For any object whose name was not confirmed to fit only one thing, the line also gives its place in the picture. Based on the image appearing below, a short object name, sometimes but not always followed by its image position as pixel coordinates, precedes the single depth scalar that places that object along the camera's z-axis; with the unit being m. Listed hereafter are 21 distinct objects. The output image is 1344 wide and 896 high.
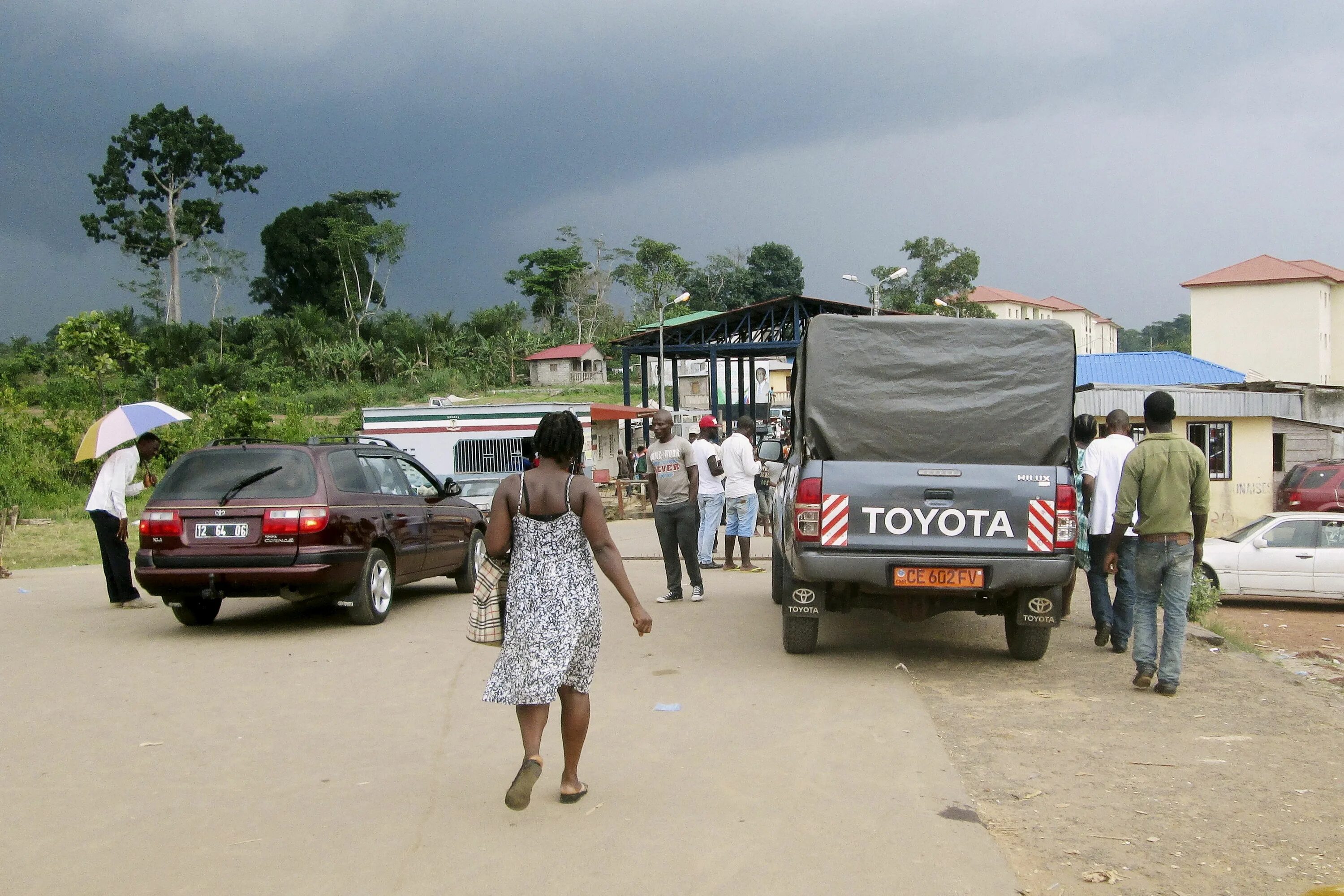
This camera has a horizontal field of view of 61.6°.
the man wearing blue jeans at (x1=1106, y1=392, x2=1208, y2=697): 6.92
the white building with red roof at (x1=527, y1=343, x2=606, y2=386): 67.56
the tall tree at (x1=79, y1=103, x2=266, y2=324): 71.62
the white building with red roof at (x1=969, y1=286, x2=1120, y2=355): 113.31
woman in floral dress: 4.69
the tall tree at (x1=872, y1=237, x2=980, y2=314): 79.38
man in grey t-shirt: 10.46
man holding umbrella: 10.78
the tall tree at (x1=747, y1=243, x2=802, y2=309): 98.88
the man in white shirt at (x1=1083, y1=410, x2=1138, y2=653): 8.35
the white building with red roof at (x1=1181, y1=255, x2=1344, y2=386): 62.78
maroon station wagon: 9.01
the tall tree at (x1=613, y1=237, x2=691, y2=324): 84.94
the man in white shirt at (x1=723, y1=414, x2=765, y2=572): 13.28
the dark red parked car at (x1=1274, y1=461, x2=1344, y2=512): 24.44
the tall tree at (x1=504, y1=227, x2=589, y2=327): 82.69
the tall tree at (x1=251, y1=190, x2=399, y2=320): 81.06
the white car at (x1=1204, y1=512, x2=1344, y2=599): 16.16
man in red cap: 12.71
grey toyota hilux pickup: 7.28
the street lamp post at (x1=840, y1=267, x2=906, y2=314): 36.94
